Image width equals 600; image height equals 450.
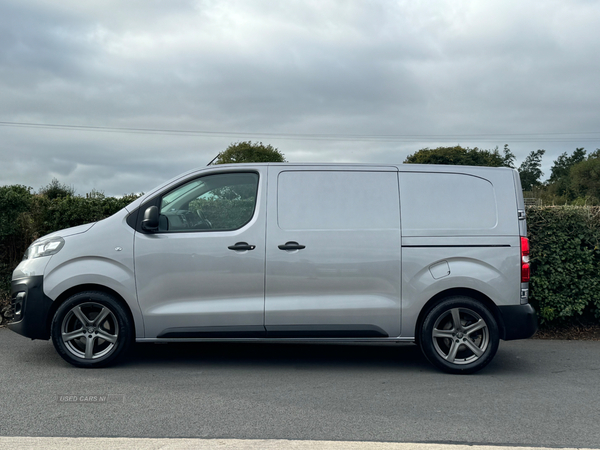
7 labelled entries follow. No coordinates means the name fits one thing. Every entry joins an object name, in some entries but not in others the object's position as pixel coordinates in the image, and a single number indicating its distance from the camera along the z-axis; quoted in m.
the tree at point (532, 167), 96.00
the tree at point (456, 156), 72.19
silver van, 5.88
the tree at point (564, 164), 89.94
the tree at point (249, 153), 62.75
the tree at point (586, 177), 66.44
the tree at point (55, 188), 48.10
